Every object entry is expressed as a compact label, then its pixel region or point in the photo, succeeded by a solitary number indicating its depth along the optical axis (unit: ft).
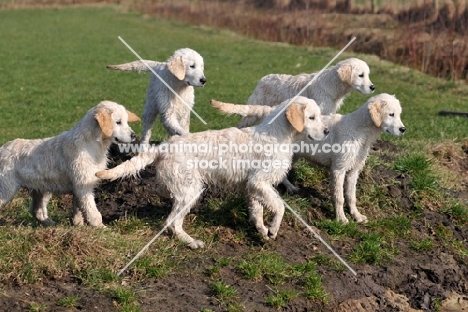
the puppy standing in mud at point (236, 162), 26.17
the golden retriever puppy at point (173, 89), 30.81
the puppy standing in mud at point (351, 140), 28.40
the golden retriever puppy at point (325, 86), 31.89
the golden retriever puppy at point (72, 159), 25.72
